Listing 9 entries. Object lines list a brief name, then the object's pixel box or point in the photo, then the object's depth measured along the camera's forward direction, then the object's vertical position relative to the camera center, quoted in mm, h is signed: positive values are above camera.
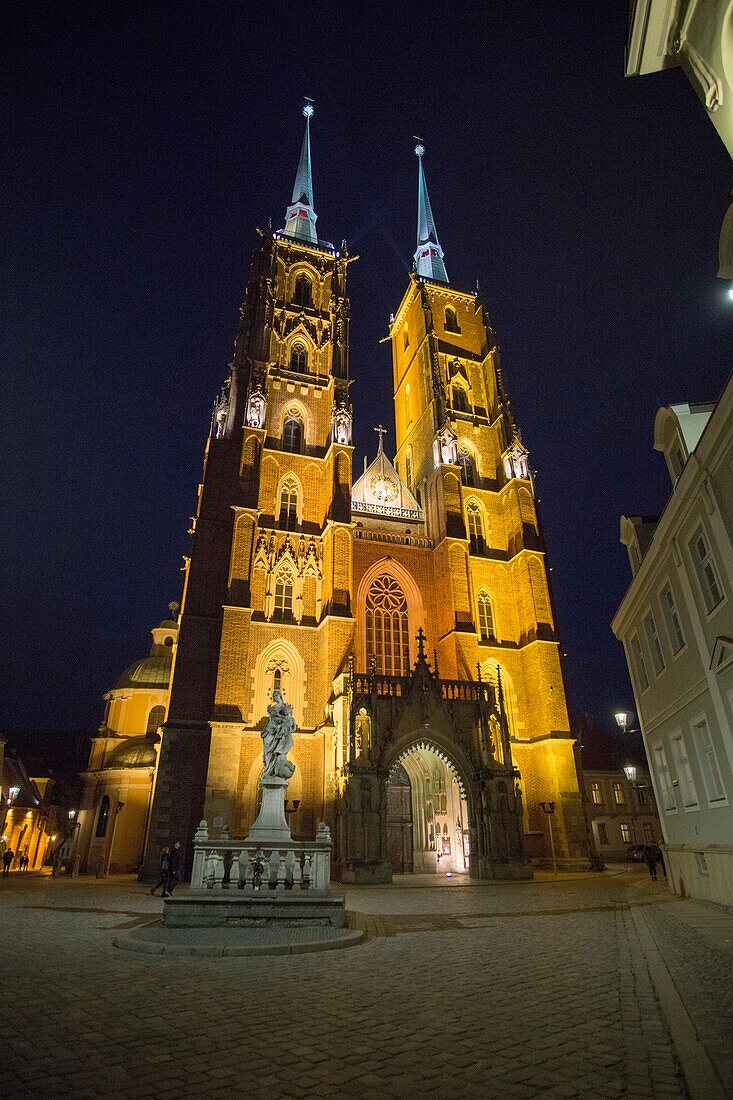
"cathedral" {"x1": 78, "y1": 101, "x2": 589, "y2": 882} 23500 +10063
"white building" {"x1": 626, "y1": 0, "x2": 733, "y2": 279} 6672 +8621
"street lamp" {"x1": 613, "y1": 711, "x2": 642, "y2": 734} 17027 +3357
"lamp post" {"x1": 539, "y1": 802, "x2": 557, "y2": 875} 26078 +1722
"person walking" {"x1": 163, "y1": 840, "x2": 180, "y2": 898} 15570 -250
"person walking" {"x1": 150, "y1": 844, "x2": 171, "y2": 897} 15662 -183
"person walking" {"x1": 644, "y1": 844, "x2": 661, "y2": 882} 20328 -304
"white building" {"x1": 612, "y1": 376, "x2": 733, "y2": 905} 11547 +4189
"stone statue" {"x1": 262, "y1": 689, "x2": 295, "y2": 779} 13680 +2398
